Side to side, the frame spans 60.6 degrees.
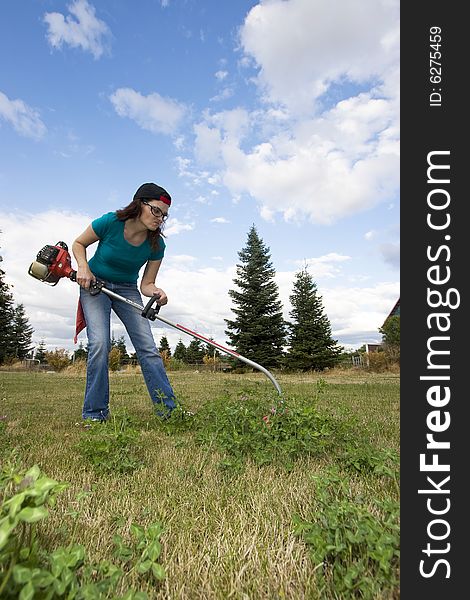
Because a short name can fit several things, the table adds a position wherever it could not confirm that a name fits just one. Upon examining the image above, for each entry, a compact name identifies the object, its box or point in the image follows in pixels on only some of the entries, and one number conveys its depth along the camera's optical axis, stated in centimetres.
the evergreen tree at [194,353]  4417
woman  368
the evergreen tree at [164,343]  4972
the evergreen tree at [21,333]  4603
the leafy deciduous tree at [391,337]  2171
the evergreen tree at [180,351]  4620
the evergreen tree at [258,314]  2603
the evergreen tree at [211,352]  3799
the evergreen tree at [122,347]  5112
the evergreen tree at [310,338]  2561
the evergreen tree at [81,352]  4017
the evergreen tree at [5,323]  2971
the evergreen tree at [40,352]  5062
